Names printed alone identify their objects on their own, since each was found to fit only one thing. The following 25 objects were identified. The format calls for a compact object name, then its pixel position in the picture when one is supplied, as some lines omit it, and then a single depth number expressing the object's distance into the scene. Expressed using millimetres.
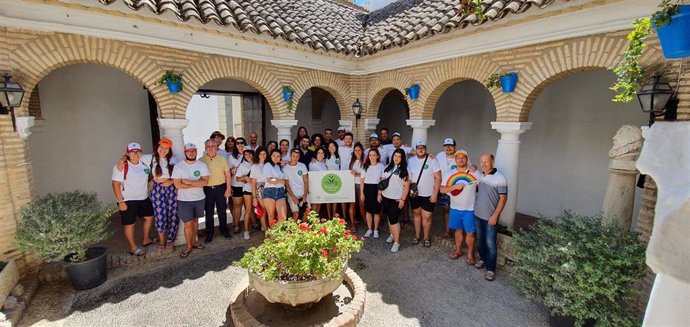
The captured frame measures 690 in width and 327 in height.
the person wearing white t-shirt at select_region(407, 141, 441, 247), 5660
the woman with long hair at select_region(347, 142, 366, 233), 6297
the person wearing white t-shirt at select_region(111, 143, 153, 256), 5098
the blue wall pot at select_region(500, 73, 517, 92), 5315
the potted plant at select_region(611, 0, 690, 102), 2493
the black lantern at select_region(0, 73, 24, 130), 4075
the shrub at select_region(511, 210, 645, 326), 3418
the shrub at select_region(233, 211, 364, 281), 3410
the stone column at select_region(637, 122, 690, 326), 1464
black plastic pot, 4488
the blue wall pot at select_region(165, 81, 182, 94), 5423
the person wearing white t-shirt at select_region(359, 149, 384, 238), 5965
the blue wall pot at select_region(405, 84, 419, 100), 7044
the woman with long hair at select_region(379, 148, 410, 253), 5672
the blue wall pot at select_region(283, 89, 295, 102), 7098
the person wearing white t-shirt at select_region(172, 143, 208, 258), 5289
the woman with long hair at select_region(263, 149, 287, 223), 5703
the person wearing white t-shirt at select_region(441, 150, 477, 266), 5129
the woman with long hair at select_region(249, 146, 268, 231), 5758
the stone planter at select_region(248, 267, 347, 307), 3377
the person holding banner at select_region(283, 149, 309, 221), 5984
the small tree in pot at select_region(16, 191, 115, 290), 4281
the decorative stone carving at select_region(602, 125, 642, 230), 4012
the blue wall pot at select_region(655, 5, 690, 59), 2479
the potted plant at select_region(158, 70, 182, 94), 5383
